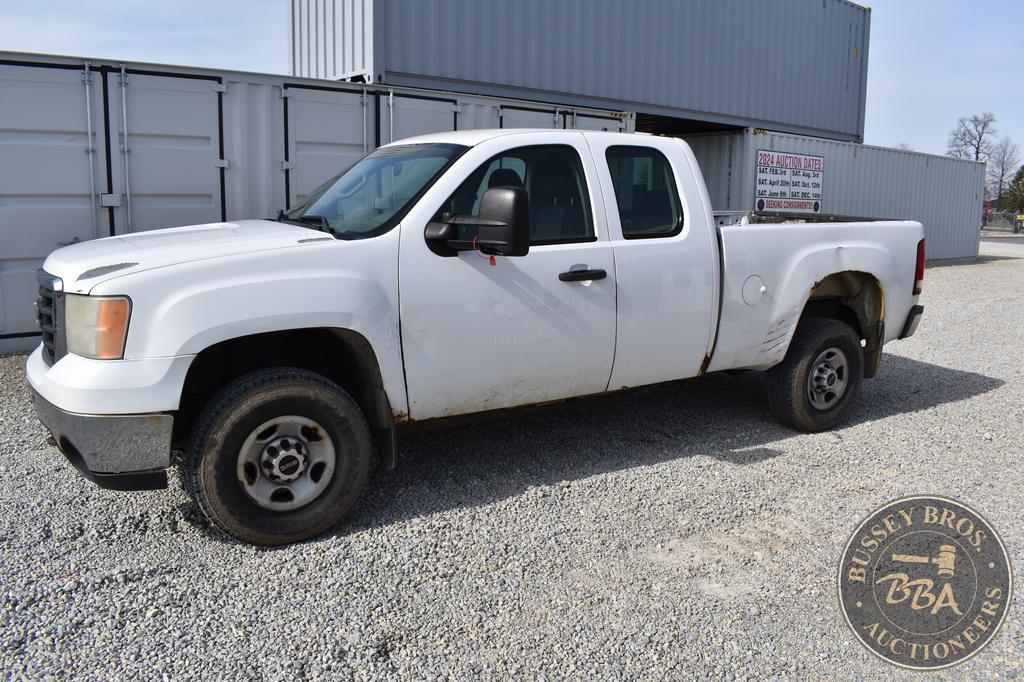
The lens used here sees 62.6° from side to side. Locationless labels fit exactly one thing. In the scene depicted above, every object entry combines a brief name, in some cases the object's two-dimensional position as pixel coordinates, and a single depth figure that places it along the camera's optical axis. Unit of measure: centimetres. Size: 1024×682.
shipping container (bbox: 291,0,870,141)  1086
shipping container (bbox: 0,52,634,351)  711
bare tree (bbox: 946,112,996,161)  7088
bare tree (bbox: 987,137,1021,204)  7200
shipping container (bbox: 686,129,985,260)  1551
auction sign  1552
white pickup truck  340
